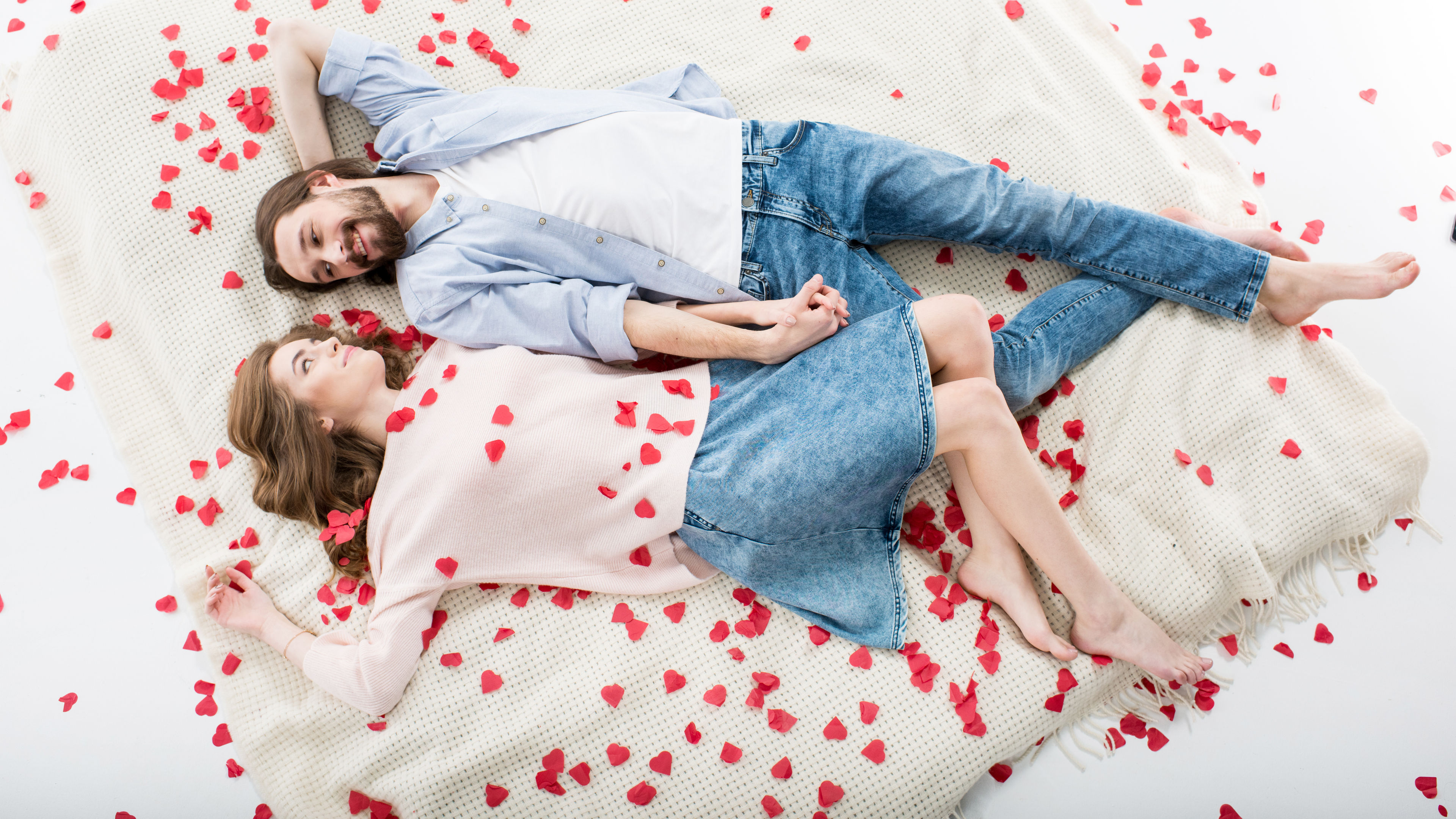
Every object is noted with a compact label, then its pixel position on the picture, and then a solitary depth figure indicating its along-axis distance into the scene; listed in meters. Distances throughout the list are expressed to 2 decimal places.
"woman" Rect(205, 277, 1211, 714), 1.57
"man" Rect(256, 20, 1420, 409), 1.72
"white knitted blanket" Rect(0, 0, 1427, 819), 1.63
